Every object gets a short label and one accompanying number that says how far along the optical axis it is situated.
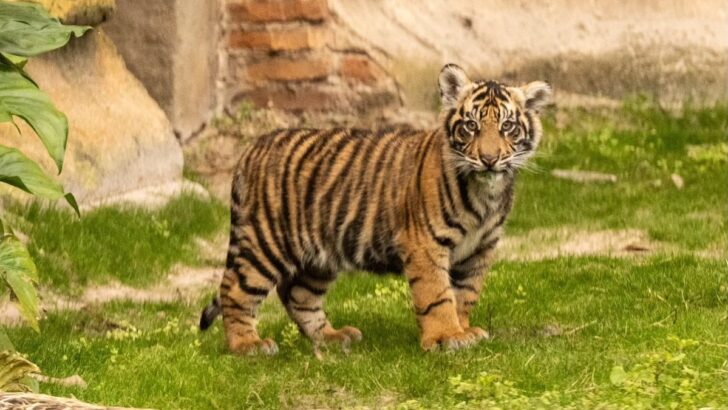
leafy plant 11.96
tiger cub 15.14
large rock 21.62
